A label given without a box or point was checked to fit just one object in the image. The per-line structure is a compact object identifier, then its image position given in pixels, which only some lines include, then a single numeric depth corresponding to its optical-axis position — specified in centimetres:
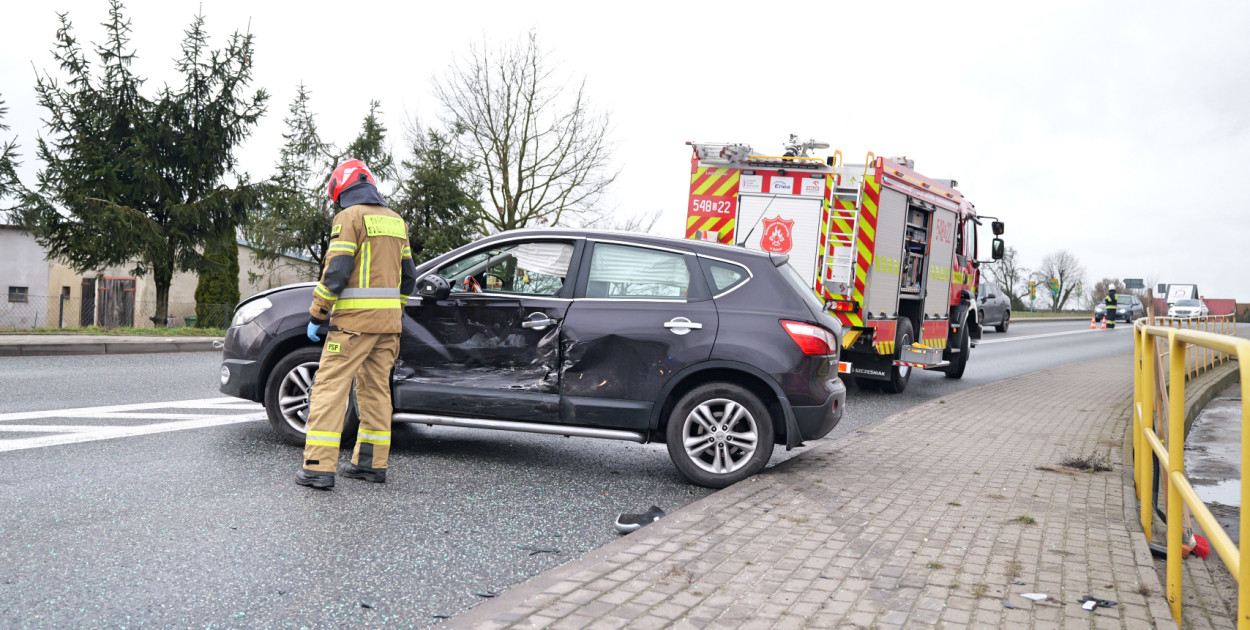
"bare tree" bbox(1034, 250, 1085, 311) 9138
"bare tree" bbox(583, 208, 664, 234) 3264
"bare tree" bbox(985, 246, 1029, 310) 8069
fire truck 1079
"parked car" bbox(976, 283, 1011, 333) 3189
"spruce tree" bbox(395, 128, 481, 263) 2917
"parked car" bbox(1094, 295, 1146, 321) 5169
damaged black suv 589
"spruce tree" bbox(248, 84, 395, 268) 2845
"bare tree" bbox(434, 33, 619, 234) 3228
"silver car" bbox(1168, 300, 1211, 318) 4552
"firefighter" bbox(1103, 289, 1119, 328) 4453
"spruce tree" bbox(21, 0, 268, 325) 2128
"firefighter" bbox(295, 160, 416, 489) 532
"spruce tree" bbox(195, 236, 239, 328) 2312
